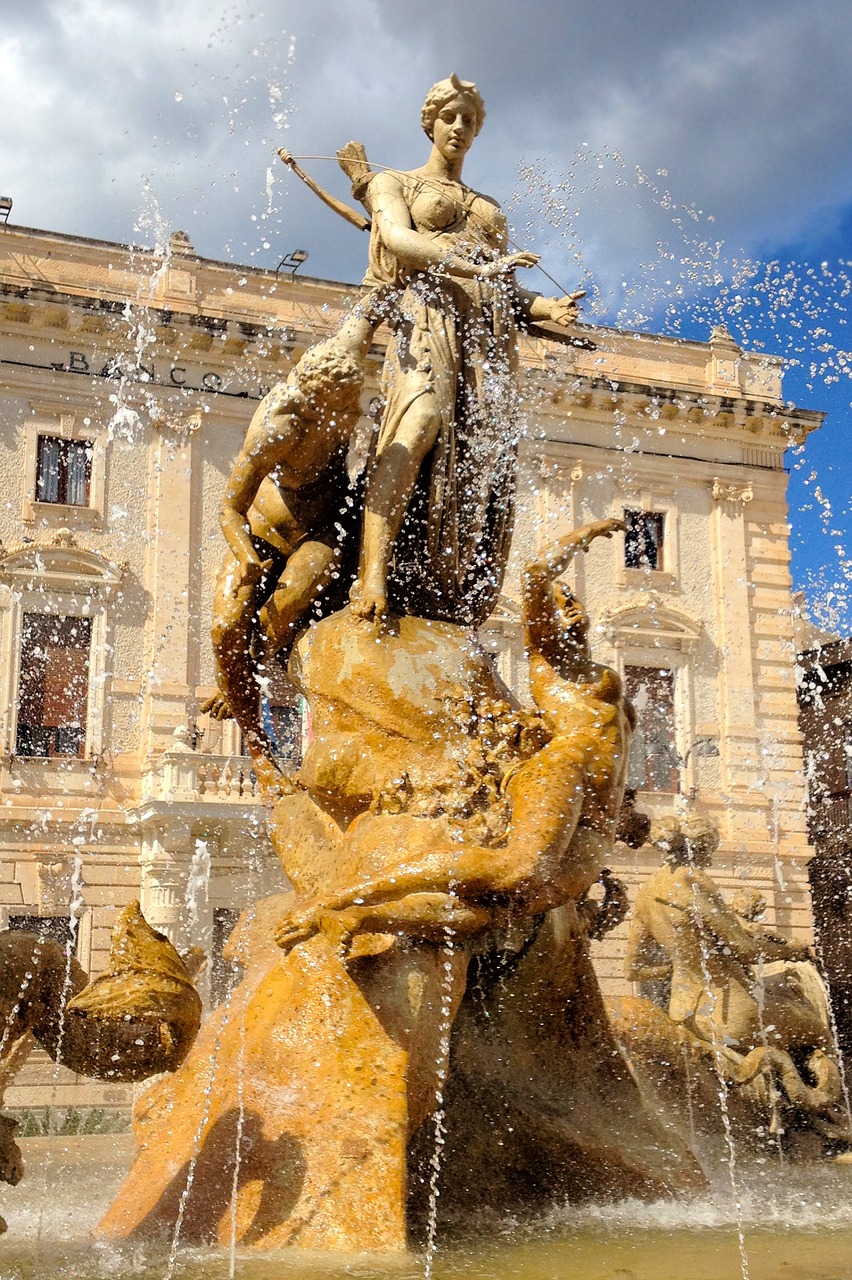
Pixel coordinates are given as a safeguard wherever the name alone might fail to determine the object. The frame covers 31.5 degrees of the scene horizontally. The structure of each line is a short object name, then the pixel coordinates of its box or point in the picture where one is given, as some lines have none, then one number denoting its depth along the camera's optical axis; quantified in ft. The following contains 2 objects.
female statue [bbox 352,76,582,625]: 18.69
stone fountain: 14.26
